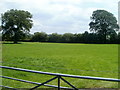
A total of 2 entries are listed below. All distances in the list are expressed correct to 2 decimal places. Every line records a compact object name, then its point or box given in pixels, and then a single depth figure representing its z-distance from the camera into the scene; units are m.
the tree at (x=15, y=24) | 34.28
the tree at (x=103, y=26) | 30.47
